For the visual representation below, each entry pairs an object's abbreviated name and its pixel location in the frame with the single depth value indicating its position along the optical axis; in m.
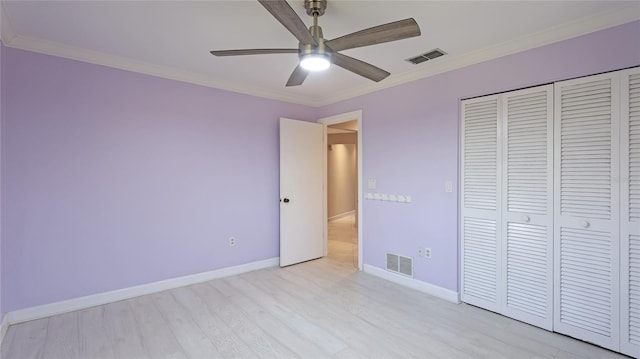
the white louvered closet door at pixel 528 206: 2.40
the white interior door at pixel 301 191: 4.07
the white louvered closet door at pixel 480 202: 2.70
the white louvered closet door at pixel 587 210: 2.11
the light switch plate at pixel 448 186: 2.98
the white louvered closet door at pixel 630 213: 2.02
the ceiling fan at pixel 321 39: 1.50
